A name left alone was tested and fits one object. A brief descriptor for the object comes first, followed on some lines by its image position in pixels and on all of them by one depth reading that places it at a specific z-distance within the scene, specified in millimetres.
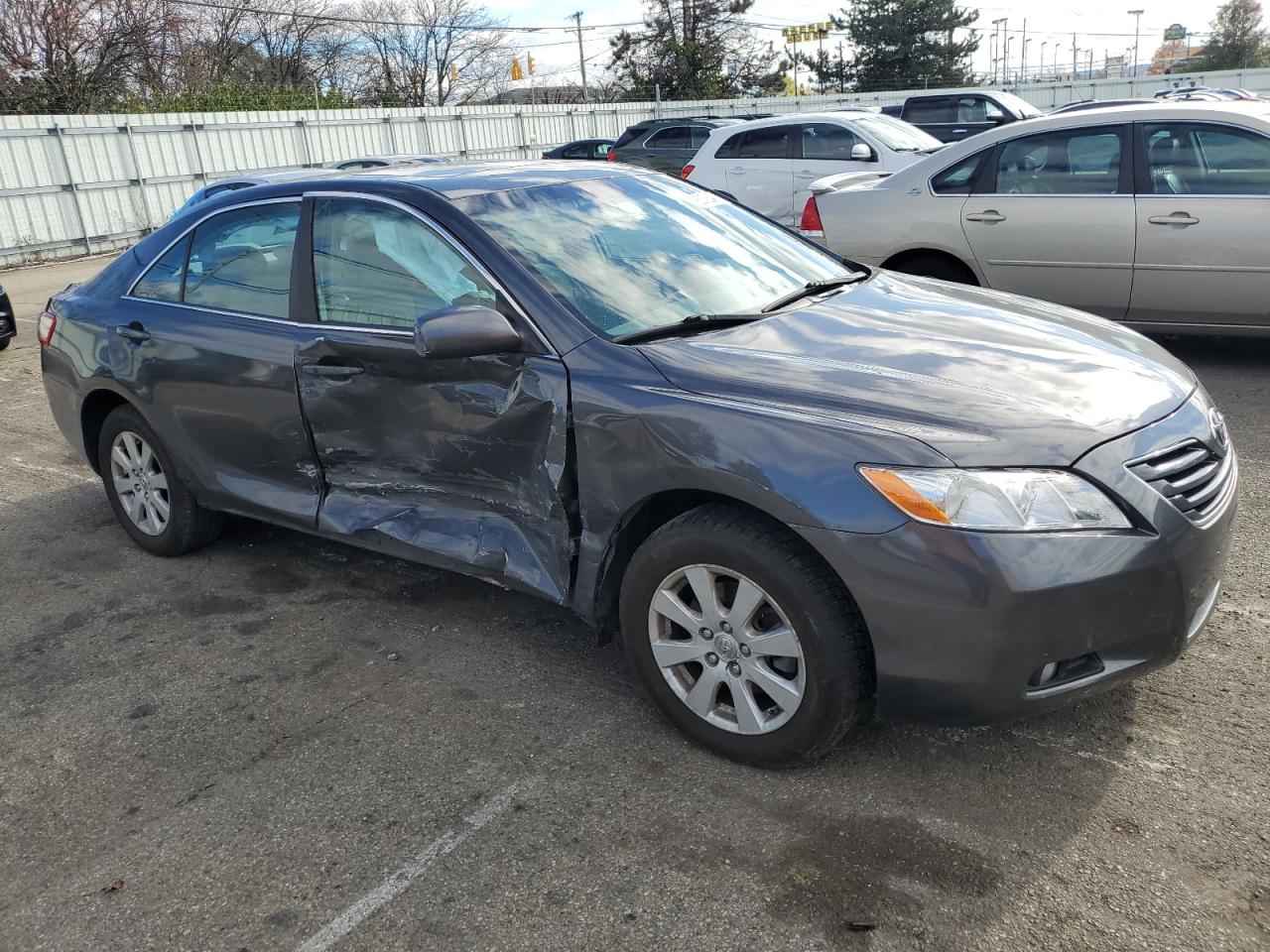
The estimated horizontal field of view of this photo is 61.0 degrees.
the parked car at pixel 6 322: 9891
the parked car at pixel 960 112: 17062
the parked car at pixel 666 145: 18000
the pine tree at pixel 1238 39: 68375
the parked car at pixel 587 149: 22422
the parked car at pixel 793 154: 12039
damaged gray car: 2627
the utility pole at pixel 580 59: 67312
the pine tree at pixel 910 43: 56906
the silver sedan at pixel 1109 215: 6379
